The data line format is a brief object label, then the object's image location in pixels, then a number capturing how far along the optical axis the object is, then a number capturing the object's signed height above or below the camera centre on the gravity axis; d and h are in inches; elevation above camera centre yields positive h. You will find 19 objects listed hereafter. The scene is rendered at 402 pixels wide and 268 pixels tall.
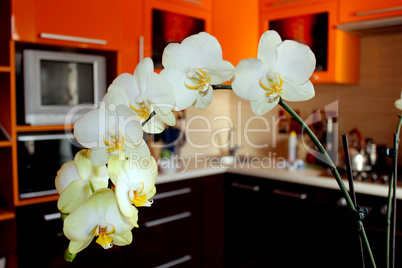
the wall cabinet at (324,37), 105.3 +21.2
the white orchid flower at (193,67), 14.9 +1.8
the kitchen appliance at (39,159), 80.0 -9.0
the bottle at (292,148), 118.4 -9.2
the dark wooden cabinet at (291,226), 87.7 -26.2
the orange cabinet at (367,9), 94.3 +26.0
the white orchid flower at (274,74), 15.1 +1.6
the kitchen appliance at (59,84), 80.7 +6.6
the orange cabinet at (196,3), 112.1 +32.0
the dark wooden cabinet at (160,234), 80.9 -27.6
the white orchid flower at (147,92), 14.5 +0.9
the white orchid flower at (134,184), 13.6 -2.4
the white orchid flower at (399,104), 21.6 +0.7
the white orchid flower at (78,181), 15.0 -2.5
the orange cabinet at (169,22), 105.6 +25.8
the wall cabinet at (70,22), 79.7 +19.8
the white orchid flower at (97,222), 13.8 -3.7
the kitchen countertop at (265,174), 86.8 -14.4
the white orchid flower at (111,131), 13.8 -0.5
